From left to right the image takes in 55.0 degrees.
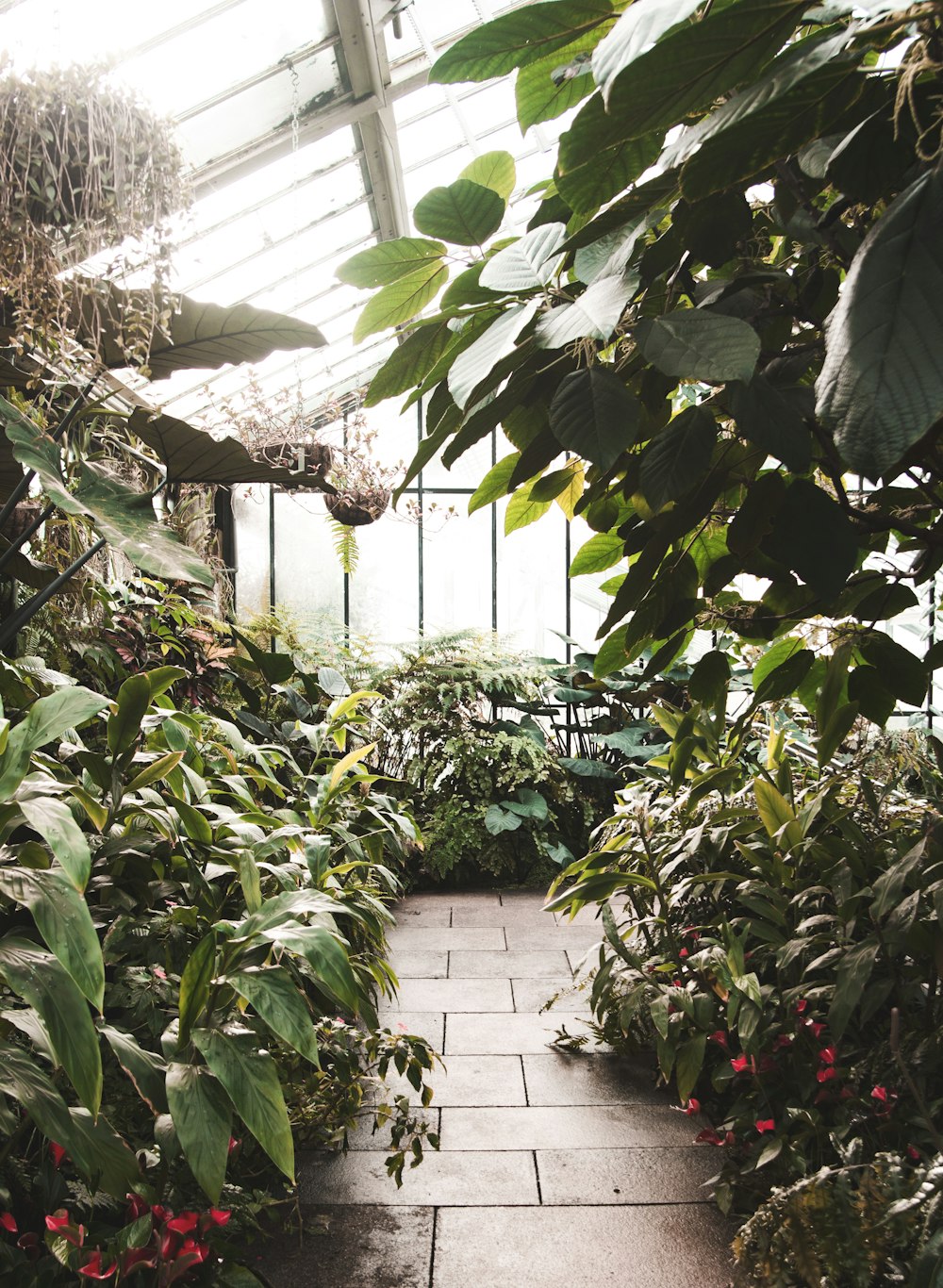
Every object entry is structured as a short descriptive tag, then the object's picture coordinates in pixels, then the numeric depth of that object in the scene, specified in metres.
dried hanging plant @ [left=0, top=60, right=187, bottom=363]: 2.34
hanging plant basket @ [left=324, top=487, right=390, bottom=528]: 4.52
